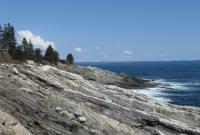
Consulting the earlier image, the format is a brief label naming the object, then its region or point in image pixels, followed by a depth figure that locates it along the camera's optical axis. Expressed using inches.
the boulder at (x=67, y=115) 1038.2
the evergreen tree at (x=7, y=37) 2923.7
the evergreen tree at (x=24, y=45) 2987.8
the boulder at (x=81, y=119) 1027.1
